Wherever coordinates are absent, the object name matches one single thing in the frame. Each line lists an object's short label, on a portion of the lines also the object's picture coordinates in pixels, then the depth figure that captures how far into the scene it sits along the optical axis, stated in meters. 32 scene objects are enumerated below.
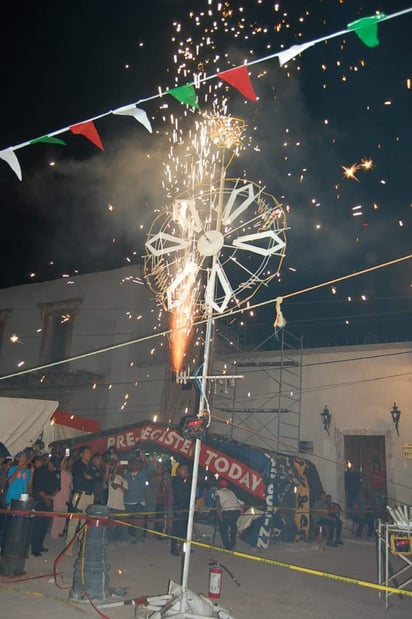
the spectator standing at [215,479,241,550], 10.33
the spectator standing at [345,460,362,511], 14.75
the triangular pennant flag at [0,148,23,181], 5.86
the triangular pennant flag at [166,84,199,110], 5.27
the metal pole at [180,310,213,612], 5.72
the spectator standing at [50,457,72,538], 10.08
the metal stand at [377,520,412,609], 6.80
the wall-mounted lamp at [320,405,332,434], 15.50
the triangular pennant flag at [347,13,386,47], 4.01
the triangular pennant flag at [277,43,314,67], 4.32
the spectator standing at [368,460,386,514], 14.05
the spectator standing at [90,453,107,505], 10.29
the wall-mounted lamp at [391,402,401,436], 14.42
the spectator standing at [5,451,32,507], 8.49
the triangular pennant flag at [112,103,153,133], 5.44
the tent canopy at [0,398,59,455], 12.53
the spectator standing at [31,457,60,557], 8.72
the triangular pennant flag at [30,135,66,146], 5.81
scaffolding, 16.33
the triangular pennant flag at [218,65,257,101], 4.89
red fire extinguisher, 6.29
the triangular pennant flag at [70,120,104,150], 5.78
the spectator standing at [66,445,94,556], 9.02
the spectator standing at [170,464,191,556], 10.38
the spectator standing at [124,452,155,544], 10.77
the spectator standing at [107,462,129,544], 10.50
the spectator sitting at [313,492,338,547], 12.21
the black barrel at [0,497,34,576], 7.06
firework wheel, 6.14
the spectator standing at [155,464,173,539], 10.95
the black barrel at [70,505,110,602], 6.22
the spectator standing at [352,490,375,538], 13.48
